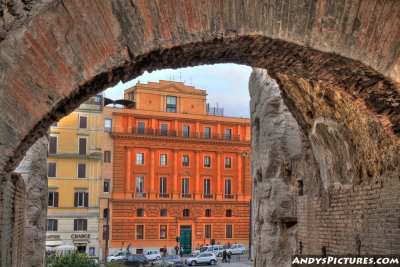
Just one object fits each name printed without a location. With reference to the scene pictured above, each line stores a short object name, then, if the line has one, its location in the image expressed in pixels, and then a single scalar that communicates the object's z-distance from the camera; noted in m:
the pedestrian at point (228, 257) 37.73
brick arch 3.97
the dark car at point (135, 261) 33.35
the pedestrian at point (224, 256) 37.02
